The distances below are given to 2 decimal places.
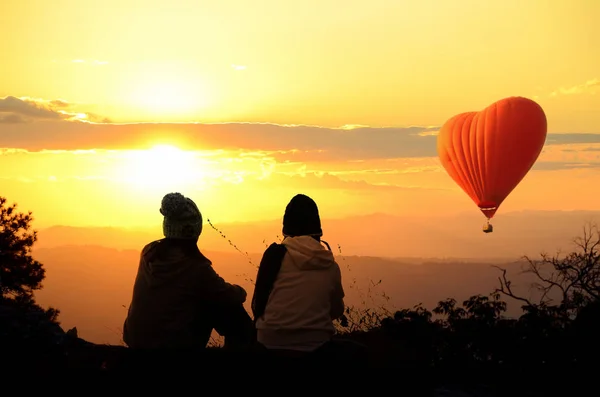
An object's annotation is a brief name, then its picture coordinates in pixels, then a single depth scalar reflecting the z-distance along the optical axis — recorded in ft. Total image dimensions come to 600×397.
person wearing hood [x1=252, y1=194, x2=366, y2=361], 22.82
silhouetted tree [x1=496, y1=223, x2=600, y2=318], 37.00
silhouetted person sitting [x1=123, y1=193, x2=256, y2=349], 22.90
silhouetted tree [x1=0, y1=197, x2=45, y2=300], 81.00
